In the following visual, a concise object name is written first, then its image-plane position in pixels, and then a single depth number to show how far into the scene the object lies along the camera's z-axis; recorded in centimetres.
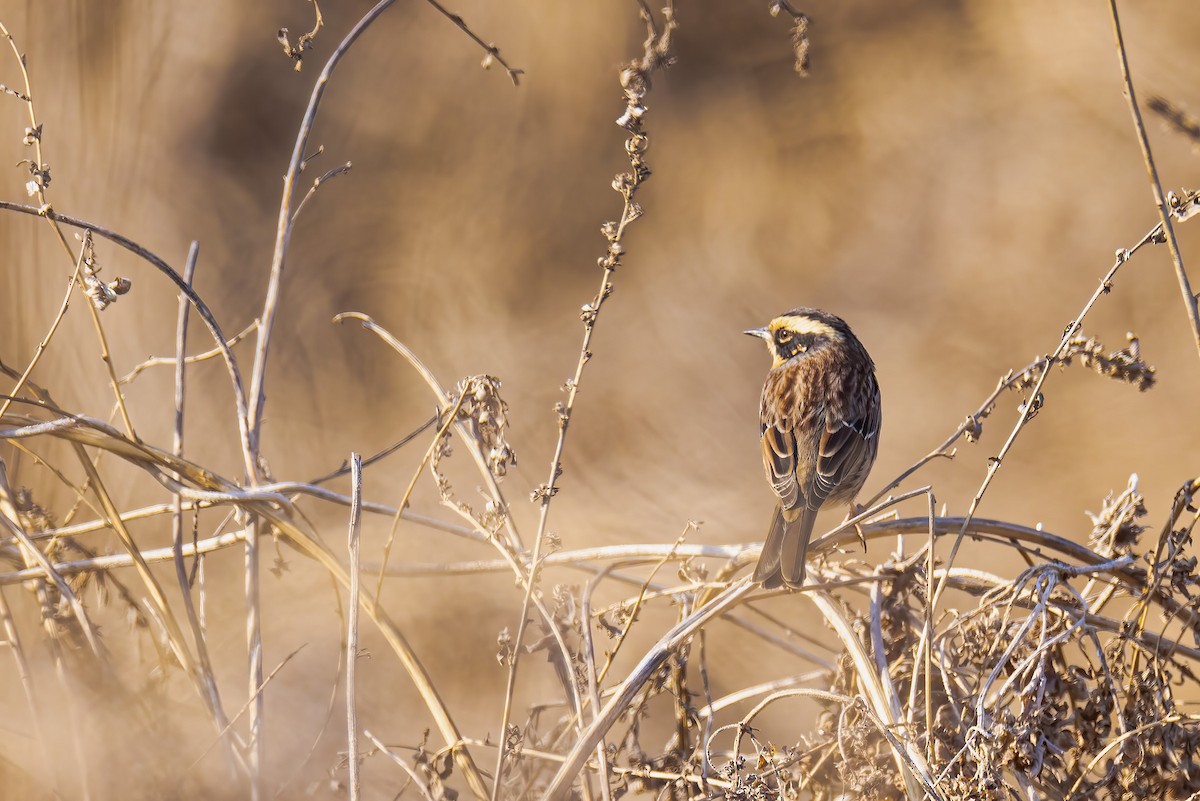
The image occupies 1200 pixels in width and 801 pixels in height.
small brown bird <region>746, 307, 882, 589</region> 865
